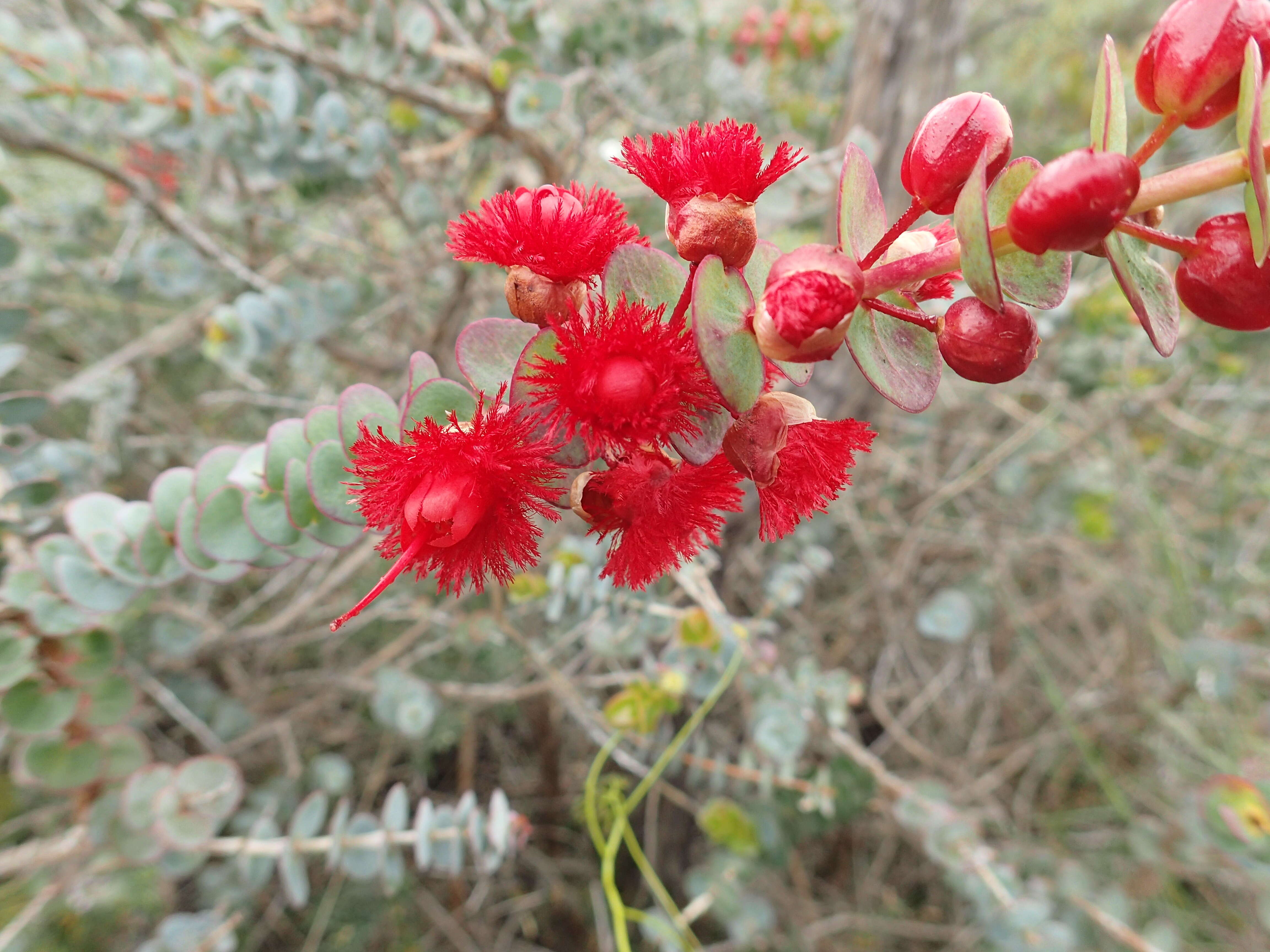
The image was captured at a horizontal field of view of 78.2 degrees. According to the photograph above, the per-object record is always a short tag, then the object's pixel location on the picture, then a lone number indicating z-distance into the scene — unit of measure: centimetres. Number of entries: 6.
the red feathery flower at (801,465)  10
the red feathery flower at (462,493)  9
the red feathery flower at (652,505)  10
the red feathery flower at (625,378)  9
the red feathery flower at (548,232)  10
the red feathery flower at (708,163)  10
